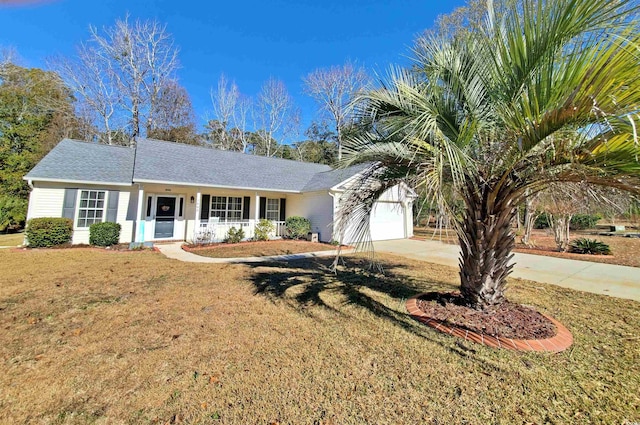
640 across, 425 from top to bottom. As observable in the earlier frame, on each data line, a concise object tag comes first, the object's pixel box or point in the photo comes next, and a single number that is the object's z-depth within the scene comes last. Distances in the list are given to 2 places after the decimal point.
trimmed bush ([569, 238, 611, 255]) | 10.11
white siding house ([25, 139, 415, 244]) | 11.68
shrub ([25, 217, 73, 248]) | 10.53
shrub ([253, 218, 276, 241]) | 14.14
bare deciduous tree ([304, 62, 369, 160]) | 23.50
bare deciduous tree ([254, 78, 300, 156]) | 30.28
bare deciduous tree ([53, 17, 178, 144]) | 22.48
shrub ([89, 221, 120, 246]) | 11.47
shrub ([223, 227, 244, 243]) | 13.26
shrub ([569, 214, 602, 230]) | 20.16
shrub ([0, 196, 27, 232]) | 17.11
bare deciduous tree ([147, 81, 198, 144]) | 27.06
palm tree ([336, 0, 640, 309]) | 2.27
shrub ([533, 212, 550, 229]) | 20.39
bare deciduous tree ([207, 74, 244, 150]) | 29.15
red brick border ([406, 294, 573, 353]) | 3.45
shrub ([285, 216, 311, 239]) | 14.64
